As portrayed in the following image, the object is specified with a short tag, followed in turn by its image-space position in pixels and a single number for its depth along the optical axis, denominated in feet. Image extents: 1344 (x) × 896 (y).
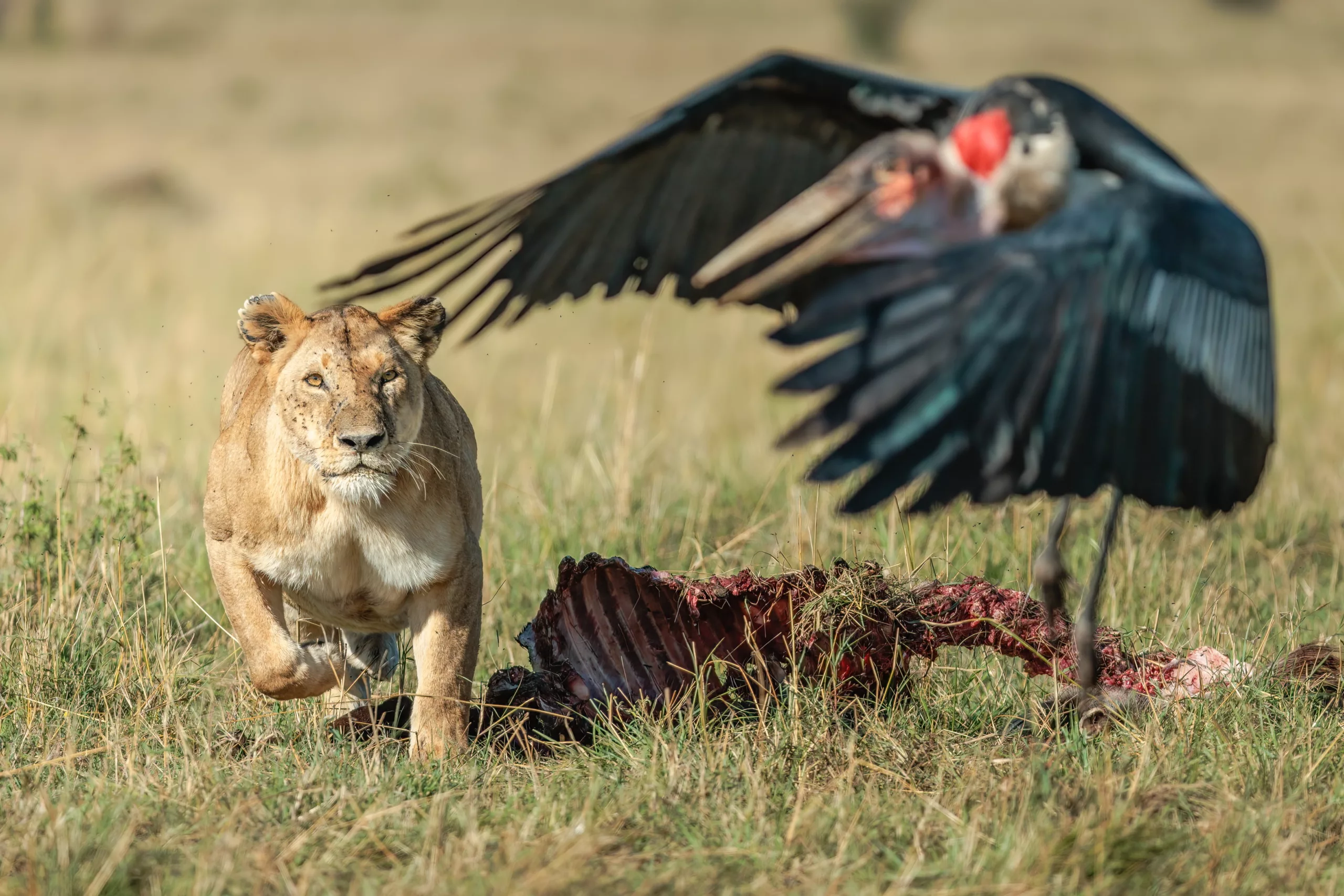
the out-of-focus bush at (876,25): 260.62
